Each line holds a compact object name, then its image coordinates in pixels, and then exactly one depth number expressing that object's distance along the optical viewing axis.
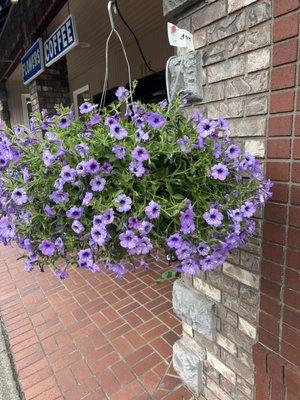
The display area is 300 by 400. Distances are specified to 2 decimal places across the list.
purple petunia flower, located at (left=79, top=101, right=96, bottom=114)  1.41
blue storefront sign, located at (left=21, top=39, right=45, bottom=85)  5.16
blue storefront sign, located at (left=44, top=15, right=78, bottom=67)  4.09
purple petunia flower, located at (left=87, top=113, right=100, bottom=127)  1.39
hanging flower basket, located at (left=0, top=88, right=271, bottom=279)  1.19
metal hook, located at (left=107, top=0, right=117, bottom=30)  1.79
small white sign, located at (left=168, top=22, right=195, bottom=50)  1.61
